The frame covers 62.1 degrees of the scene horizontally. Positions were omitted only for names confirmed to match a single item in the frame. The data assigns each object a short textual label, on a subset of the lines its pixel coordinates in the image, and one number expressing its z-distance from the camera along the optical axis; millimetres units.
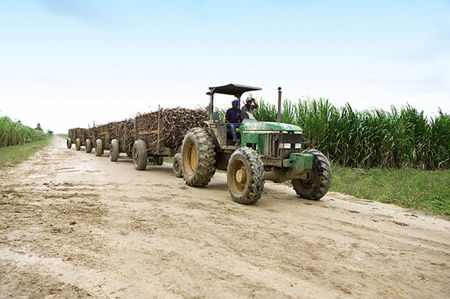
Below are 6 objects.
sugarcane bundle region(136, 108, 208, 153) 10547
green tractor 6223
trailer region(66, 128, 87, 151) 21391
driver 8039
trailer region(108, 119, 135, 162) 13039
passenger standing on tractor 7844
